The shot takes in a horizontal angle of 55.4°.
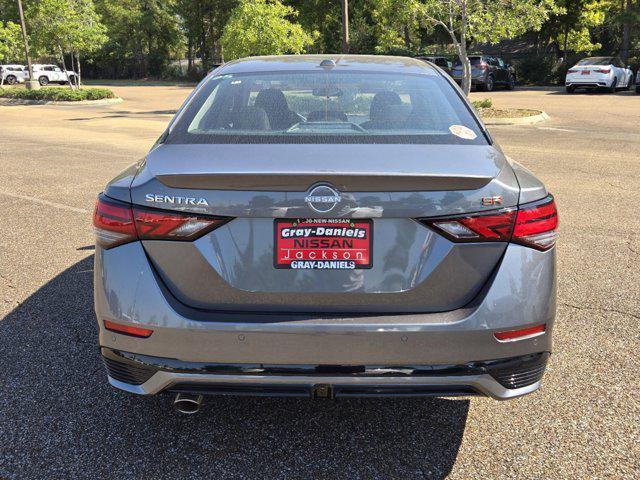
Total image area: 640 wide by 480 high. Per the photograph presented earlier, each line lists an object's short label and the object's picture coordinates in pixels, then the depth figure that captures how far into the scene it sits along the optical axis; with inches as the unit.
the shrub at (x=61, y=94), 1099.6
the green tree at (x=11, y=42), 1441.9
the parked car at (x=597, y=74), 1033.5
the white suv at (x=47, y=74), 1873.8
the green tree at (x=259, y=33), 802.2
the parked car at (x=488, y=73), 1130.6
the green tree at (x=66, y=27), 1110.4
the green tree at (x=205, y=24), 2130.9
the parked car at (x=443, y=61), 1186.9
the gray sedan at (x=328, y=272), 89.5
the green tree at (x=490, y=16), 692.7
